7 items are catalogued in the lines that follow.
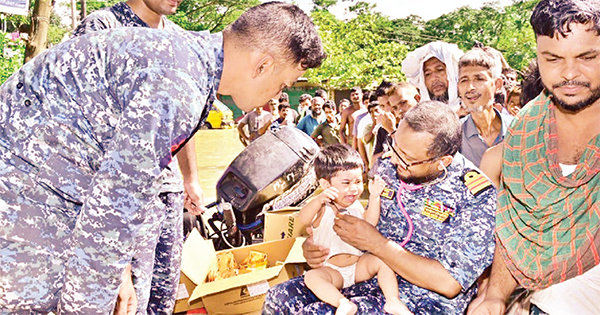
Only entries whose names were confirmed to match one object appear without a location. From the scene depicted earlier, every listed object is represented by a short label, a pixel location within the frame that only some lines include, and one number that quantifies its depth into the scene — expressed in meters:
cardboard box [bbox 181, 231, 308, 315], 2.91
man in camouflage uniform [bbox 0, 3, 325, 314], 1.33
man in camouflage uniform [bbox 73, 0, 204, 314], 2.22
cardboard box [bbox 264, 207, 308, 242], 3.53
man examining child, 2.04
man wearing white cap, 3.37
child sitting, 2.17
